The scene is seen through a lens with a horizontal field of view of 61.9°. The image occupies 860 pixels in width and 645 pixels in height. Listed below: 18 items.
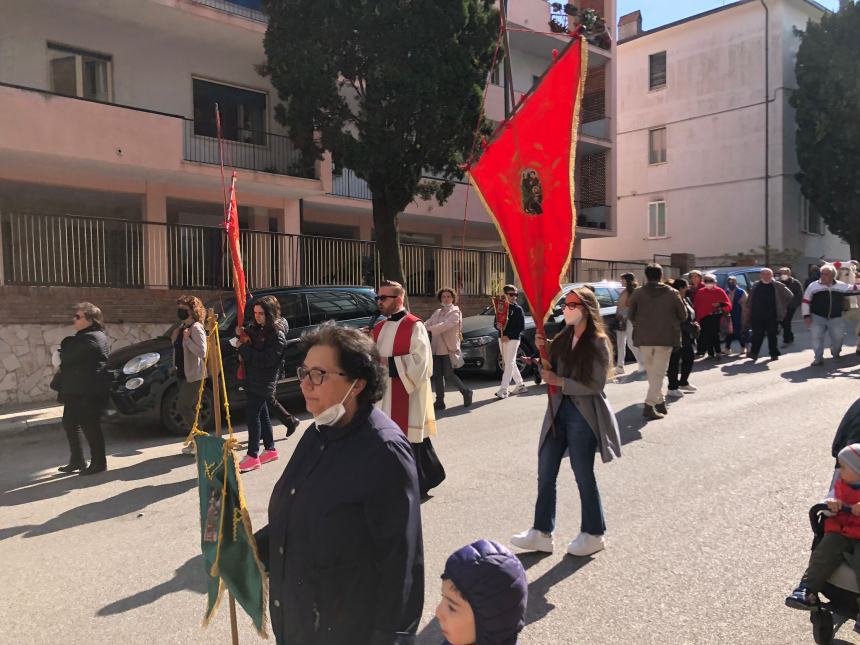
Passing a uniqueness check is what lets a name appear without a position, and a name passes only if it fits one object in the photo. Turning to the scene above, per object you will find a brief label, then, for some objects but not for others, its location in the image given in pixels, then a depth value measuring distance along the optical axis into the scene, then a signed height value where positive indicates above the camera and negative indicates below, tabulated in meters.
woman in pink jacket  9.56 -0.65
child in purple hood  1.82 -0.78
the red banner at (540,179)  3.98 +0.65
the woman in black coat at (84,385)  6.80 -0.79
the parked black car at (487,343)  12.37 -0.88
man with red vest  5.37 -0.59
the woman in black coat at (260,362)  6.81 -0.62
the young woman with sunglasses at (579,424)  4.45 -0.84
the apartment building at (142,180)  11.70 +2.46
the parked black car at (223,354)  8.55 -0.74
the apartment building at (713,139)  28.59 +6.29
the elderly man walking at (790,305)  15.58 -0.43
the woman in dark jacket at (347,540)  2.08 -0.72
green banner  2.42 -0.82
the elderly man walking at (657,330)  8.53 -0.49
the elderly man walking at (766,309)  12.98 -0.41
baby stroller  3.34 -1.45
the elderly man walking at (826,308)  12.42 -0.40
